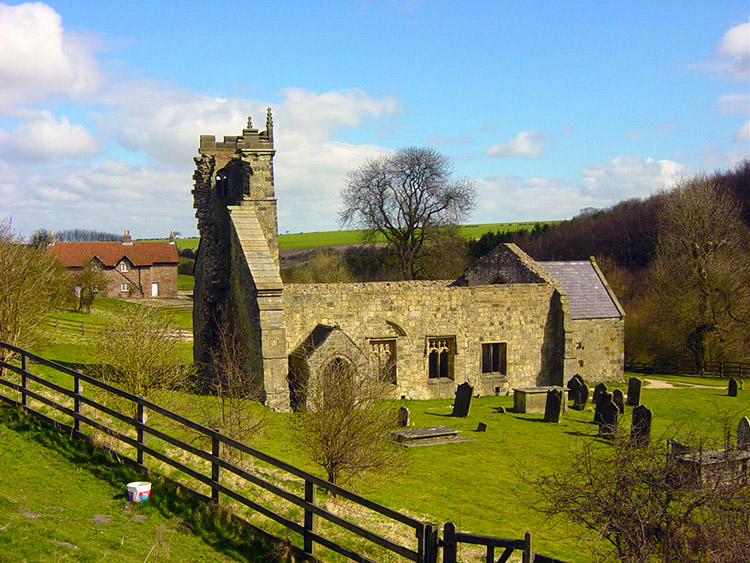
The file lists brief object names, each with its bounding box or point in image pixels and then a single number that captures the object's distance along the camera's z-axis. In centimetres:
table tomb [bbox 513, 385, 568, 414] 2186
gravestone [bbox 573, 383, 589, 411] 2280
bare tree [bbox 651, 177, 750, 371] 3538
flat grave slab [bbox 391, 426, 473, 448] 1712
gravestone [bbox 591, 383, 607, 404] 2269
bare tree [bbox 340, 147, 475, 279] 5000
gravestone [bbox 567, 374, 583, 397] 2322
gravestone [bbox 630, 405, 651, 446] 1629
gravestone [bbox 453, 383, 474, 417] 2053
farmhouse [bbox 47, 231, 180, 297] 6869
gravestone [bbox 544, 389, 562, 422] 2048
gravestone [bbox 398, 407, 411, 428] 1858
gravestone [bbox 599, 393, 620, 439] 1918
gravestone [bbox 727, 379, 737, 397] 2631
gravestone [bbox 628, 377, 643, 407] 2361
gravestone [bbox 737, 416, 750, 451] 1484
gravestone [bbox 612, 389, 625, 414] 2126
